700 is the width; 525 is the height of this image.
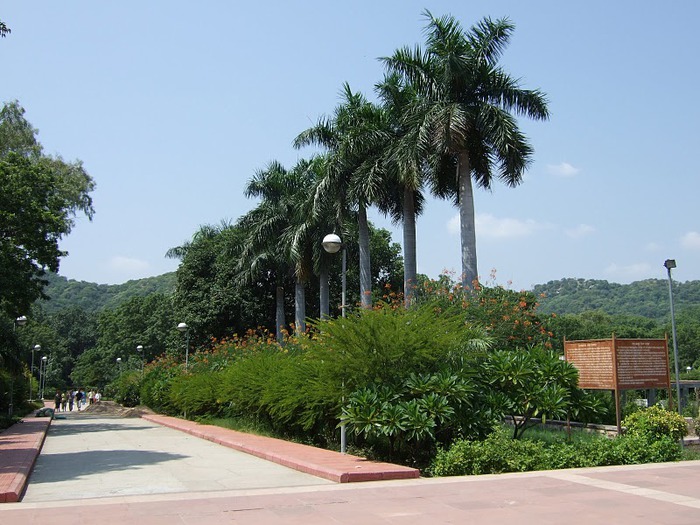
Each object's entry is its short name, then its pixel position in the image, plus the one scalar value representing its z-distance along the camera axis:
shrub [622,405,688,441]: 13.92
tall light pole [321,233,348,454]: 15.98
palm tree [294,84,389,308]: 27.33
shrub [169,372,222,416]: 25.85
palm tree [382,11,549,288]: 24.22
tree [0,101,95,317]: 27.72
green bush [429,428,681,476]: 11.95
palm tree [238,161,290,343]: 38.62
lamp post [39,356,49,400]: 78.15
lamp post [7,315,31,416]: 31.94
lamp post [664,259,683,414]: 16.50
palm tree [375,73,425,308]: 24.67
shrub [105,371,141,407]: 43.59
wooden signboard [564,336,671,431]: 14.77
